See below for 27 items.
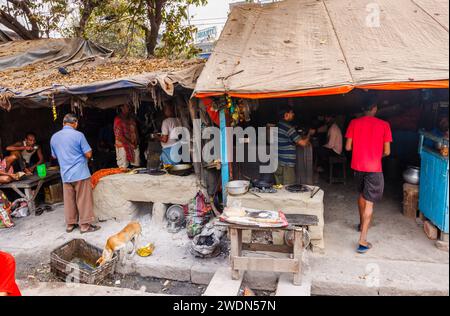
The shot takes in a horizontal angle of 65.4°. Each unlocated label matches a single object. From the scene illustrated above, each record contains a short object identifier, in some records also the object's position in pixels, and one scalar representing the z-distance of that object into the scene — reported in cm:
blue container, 447
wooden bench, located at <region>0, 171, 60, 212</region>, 684
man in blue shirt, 571
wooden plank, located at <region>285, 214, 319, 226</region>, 424
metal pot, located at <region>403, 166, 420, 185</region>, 555
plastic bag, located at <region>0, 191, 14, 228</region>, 647
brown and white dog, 484
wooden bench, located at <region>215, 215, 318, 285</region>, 398
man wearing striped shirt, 567
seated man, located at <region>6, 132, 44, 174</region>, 732
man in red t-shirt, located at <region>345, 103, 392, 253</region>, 451
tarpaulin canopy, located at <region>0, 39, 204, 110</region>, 573
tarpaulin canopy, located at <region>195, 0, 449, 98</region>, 429
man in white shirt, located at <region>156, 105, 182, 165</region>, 654
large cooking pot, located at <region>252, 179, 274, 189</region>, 522
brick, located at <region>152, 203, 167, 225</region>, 612
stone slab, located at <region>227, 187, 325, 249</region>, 474
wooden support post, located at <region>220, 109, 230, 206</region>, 531
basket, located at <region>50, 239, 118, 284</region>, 455
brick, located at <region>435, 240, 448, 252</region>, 293
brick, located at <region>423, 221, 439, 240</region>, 470
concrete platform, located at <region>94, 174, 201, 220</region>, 600
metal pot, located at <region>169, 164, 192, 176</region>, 611
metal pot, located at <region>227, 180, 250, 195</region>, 504
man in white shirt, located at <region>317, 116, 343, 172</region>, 737
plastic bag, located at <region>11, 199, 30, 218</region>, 695
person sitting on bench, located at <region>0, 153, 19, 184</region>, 683
